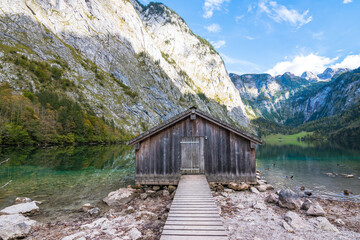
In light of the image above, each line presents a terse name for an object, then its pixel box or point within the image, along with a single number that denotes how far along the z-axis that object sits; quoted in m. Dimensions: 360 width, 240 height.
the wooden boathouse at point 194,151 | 14.30
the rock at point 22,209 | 10.95
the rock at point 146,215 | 9.72
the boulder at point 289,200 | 10.70
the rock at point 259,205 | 10.70
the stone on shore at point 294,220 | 8.49
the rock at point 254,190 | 13.63
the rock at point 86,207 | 11.88
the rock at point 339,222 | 8.91
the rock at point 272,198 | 11.65
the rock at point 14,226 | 8.30
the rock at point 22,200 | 13.20
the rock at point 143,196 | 13.03
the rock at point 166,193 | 13.20
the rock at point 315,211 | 9.66
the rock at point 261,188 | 14.18
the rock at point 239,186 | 13.70
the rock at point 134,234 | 7.71
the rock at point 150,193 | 13.53
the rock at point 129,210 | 10.76
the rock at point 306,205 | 10.45
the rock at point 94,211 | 10.91
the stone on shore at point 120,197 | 12.66
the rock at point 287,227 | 8.16
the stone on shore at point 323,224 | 8.27
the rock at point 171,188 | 13.93
